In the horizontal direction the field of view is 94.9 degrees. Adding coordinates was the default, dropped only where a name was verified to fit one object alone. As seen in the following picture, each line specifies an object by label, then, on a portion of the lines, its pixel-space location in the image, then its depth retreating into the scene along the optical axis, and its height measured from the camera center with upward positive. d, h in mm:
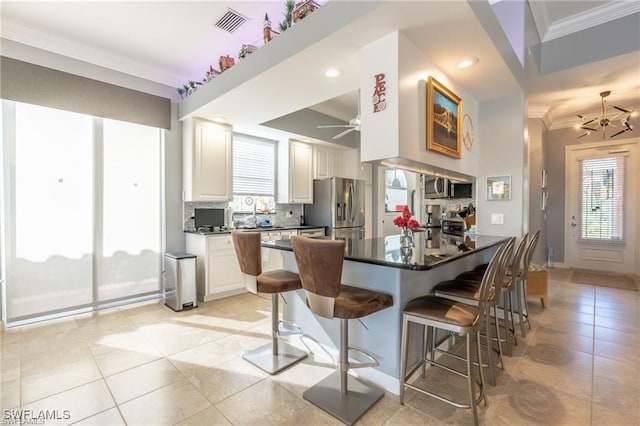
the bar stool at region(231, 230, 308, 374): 2188 -573
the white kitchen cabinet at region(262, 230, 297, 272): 4504 -701
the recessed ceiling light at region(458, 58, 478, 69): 2586 +1320
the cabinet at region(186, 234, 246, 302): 3904 -773
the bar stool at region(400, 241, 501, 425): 1607 -616
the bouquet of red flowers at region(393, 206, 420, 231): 2542 -99
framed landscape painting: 2531 +841
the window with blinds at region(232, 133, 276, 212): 4906 +635
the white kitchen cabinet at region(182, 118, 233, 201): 4082 +712
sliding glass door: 3107 -1
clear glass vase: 2516 -256
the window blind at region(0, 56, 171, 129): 2988 +1329
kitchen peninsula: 1912 -539
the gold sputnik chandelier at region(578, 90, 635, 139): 4360 +1584
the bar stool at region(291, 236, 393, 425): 1628 -566
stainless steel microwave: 3930 +308
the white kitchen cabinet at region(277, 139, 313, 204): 5293 +691
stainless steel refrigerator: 5371 +56
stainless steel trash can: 3582 -893
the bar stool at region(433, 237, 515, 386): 1978 -584
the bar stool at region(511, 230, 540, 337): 2752 -608
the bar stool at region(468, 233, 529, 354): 2410 -595
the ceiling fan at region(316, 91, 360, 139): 3445 +1031
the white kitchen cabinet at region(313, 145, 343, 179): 5770 +979
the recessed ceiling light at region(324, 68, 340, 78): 2680 +1277
